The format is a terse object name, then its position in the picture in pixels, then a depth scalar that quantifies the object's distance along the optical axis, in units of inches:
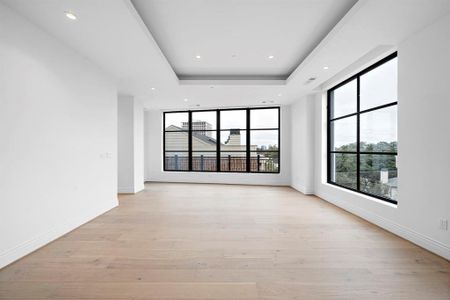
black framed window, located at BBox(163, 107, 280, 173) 303.3
